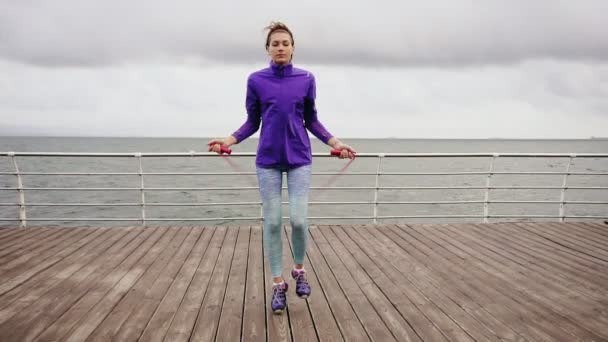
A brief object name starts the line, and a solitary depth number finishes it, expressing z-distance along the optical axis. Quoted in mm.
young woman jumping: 2250
